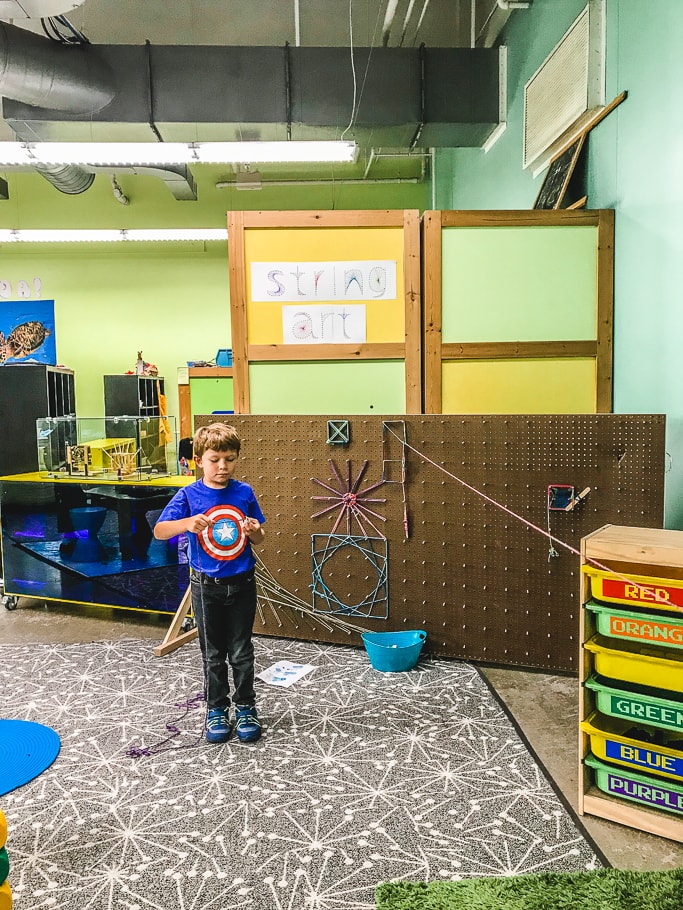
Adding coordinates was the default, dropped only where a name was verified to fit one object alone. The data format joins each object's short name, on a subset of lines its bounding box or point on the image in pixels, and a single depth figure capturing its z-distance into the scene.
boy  2.60
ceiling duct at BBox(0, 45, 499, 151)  5.32
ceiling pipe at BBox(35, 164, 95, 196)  7.10
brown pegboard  3.11
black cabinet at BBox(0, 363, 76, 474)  5.45
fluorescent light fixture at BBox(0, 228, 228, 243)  7.14
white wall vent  3.56
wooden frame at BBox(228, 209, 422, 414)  3.60
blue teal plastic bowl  3.23
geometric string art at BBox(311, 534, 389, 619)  3.54
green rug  1.68
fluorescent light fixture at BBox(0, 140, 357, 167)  4.50
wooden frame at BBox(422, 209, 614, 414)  3.47
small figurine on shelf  8.59
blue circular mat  2.40
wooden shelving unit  1.96
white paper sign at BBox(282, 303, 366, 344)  3.65
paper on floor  3.17
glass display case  4.32
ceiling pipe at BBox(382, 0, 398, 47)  5.23
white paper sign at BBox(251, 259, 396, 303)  3.63
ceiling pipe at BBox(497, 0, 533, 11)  4.73
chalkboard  3.80
